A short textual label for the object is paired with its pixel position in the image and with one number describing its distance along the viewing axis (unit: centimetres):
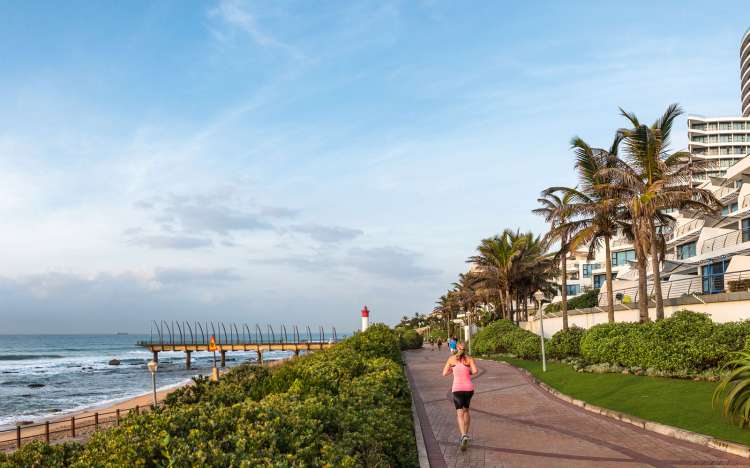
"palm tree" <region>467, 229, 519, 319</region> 4747
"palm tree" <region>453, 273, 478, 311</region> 7230
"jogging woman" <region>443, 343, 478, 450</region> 1045
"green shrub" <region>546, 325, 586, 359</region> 2562
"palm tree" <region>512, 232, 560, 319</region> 4850
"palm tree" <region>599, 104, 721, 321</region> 2256
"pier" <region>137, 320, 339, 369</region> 7494
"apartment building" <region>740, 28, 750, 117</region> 10438
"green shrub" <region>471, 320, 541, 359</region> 3050
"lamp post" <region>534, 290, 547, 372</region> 2331
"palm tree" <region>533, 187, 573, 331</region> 2841
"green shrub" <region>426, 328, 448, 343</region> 7966
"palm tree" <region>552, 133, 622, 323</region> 2685
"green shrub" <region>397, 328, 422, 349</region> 5553
